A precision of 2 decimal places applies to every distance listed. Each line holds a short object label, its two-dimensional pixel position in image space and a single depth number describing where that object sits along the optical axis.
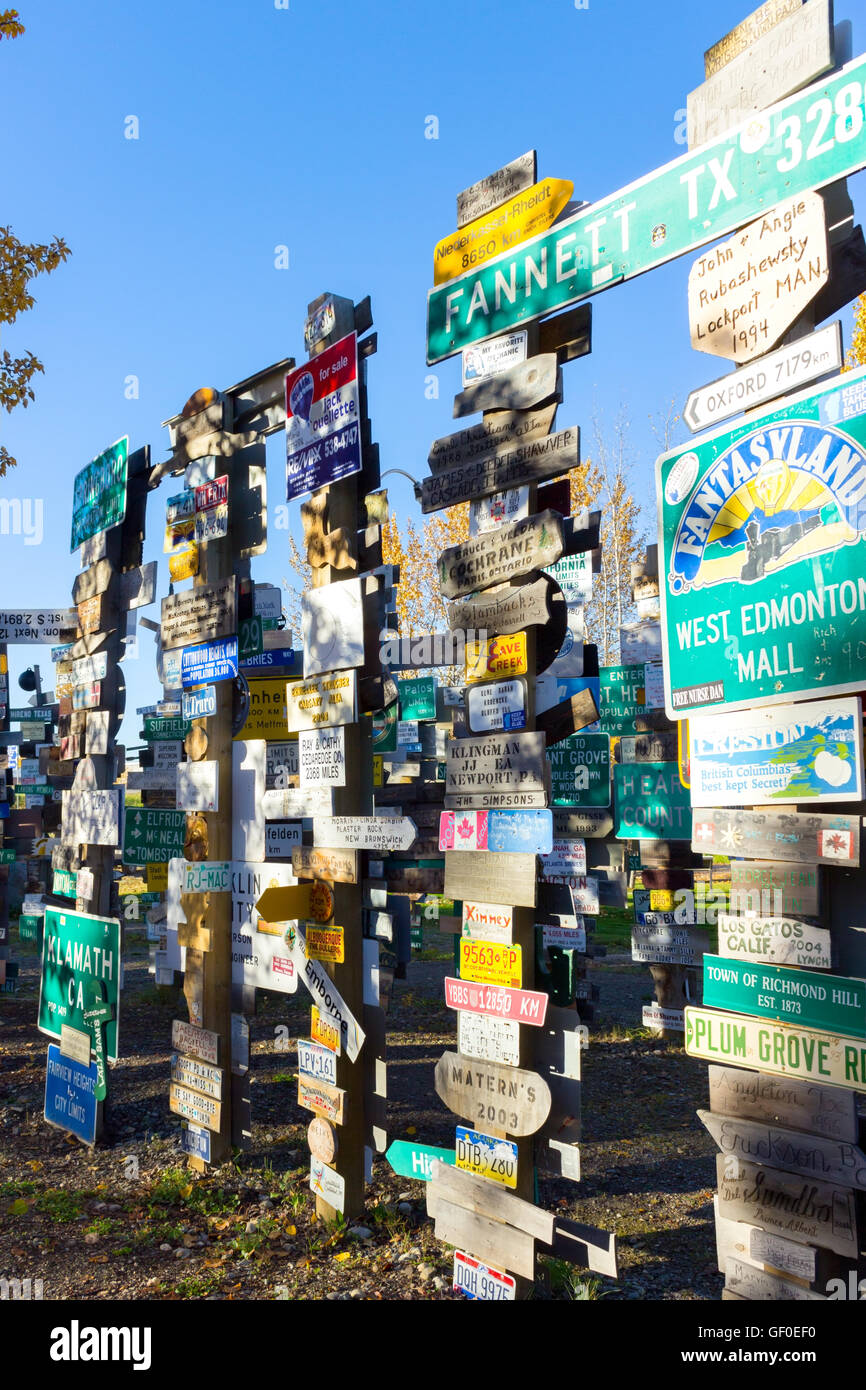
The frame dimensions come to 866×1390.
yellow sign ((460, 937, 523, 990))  4.54
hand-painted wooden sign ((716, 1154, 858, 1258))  3.40
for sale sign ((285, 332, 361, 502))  5.82
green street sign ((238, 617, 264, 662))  6.82
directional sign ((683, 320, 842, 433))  3.54
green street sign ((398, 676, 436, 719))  12.95
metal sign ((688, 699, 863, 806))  3.44
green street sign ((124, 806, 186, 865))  8.21
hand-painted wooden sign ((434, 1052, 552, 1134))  4.34
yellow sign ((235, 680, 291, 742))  8.45
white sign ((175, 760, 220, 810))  6.94
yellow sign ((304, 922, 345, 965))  5.75
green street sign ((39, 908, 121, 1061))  7.29
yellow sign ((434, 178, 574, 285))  4.70
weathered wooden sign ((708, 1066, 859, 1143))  3.43
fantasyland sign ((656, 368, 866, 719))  3.45
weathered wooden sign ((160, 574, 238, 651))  6.88
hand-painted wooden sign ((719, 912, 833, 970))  3.53
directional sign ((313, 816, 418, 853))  5.25
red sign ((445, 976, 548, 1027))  4.36
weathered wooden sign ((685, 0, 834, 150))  3.67
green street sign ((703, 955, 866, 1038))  3.40
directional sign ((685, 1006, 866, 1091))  3.40
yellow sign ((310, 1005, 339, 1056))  5.71
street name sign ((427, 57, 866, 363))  3.62
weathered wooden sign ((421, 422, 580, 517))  4.48
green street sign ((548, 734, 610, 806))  10.22
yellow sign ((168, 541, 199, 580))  7.36
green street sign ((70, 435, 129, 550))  8.02
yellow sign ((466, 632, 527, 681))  4.67
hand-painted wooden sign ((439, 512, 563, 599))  4.48
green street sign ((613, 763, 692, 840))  9.41
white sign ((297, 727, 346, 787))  5.77
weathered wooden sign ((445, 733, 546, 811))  4.53
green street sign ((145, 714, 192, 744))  11.45
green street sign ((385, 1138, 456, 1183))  4.83
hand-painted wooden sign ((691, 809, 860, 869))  3.44
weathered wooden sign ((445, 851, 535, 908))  4.51
